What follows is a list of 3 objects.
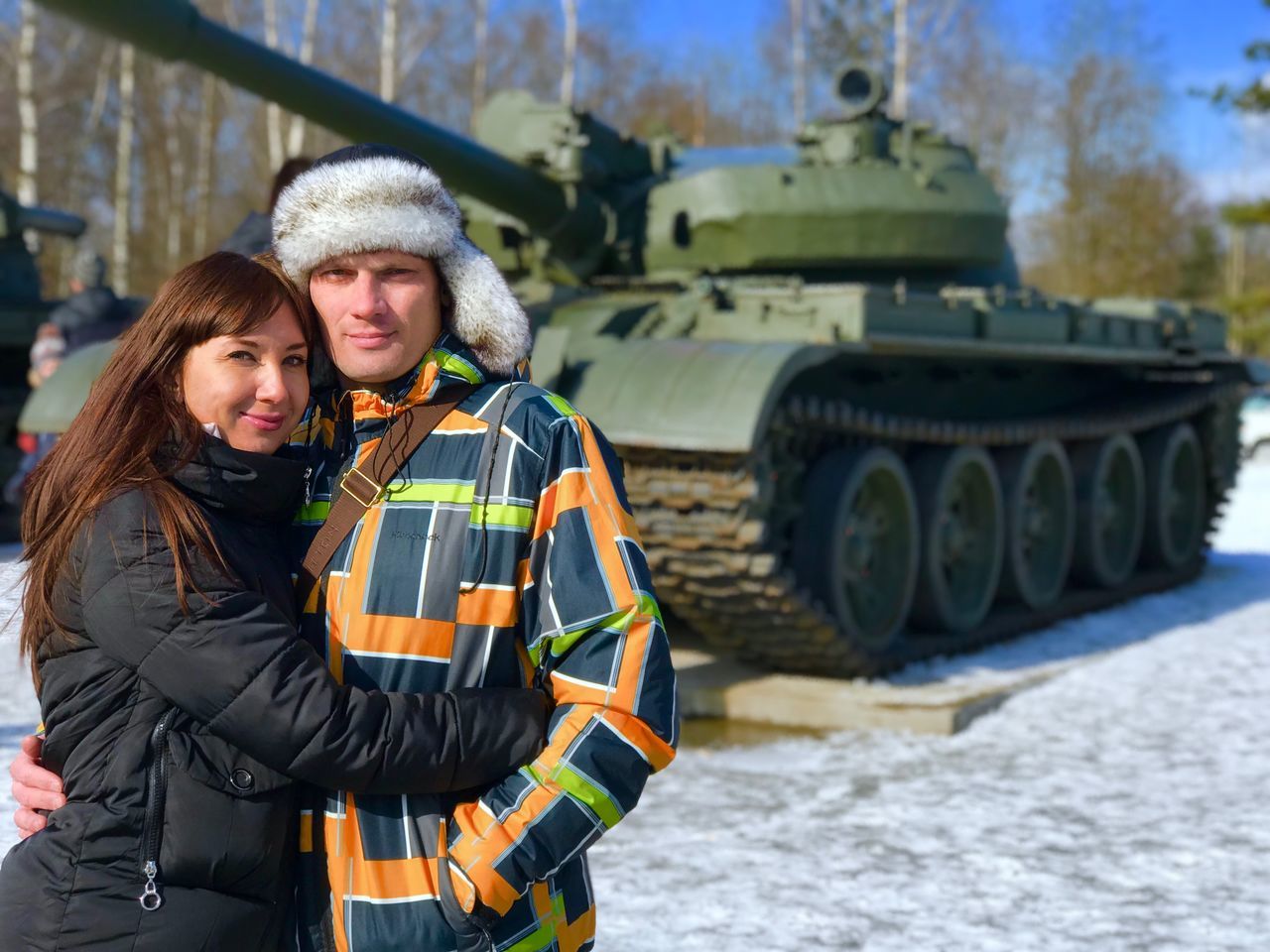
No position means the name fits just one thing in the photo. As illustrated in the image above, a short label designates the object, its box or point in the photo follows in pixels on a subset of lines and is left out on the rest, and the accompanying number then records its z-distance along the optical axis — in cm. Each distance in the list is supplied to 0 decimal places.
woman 188
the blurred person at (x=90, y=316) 1053
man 196
